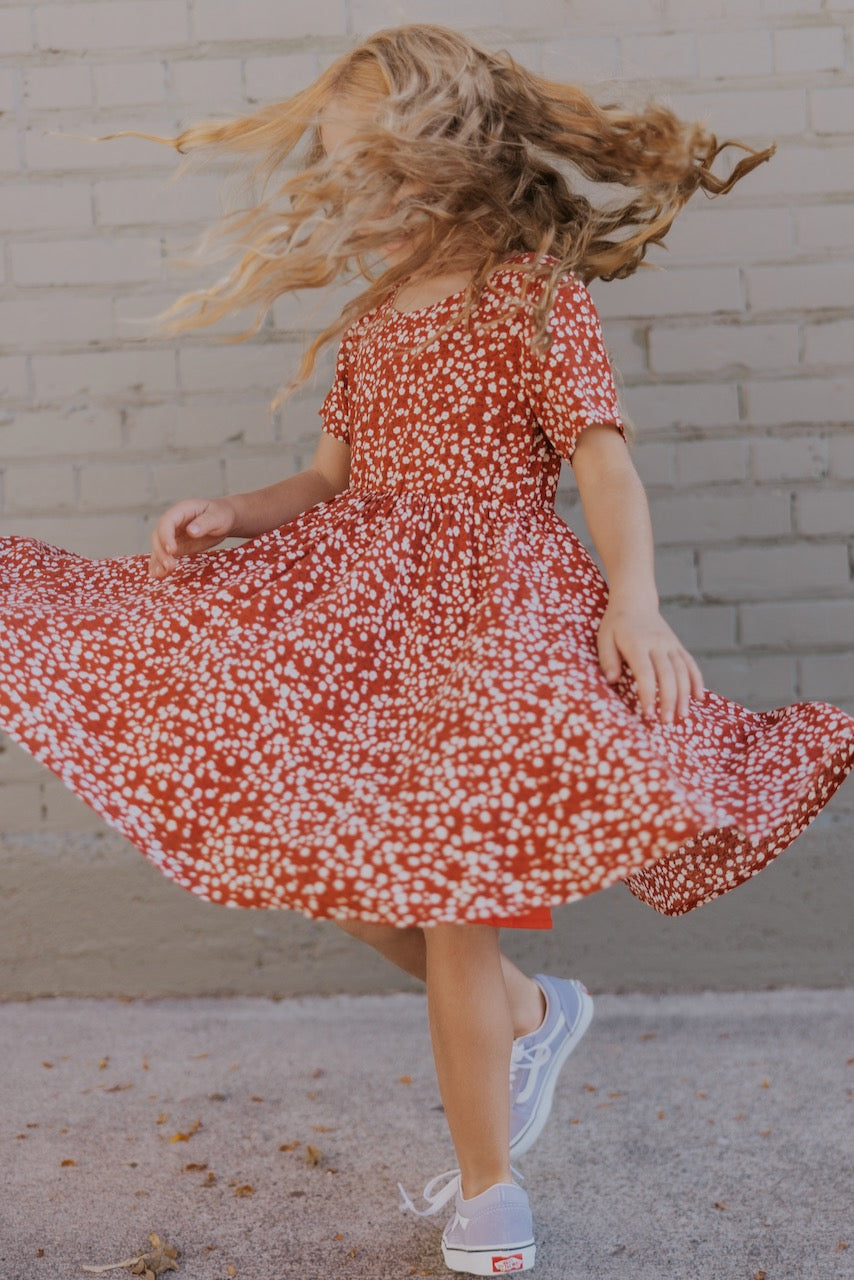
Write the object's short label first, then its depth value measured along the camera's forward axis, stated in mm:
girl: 1482
